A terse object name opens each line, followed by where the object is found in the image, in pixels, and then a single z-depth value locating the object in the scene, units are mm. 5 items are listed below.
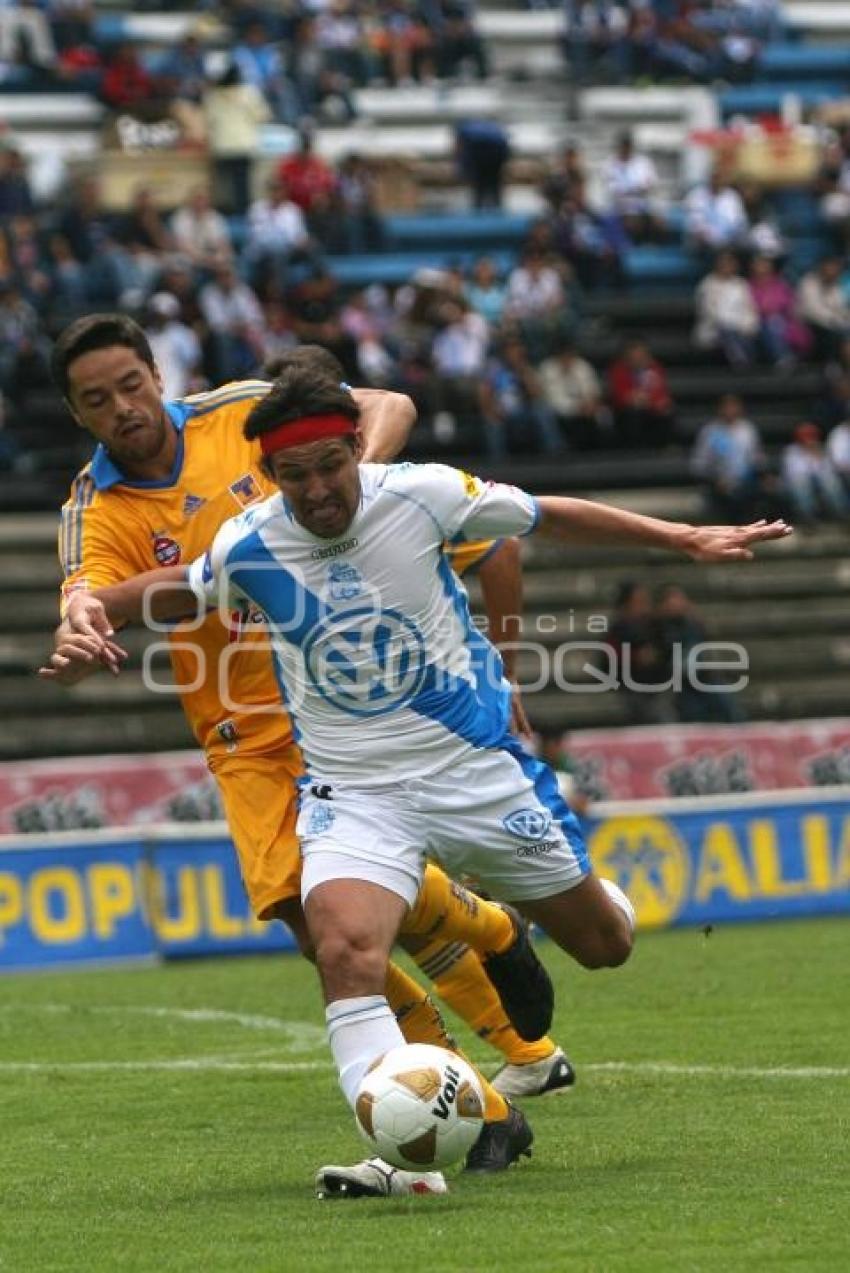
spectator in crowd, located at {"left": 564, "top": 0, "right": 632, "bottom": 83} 31703
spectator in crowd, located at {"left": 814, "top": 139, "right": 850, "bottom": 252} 28594
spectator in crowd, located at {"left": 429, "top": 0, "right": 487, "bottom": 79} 30469
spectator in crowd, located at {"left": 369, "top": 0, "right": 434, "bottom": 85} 29891
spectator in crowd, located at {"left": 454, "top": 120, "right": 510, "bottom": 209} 28375
